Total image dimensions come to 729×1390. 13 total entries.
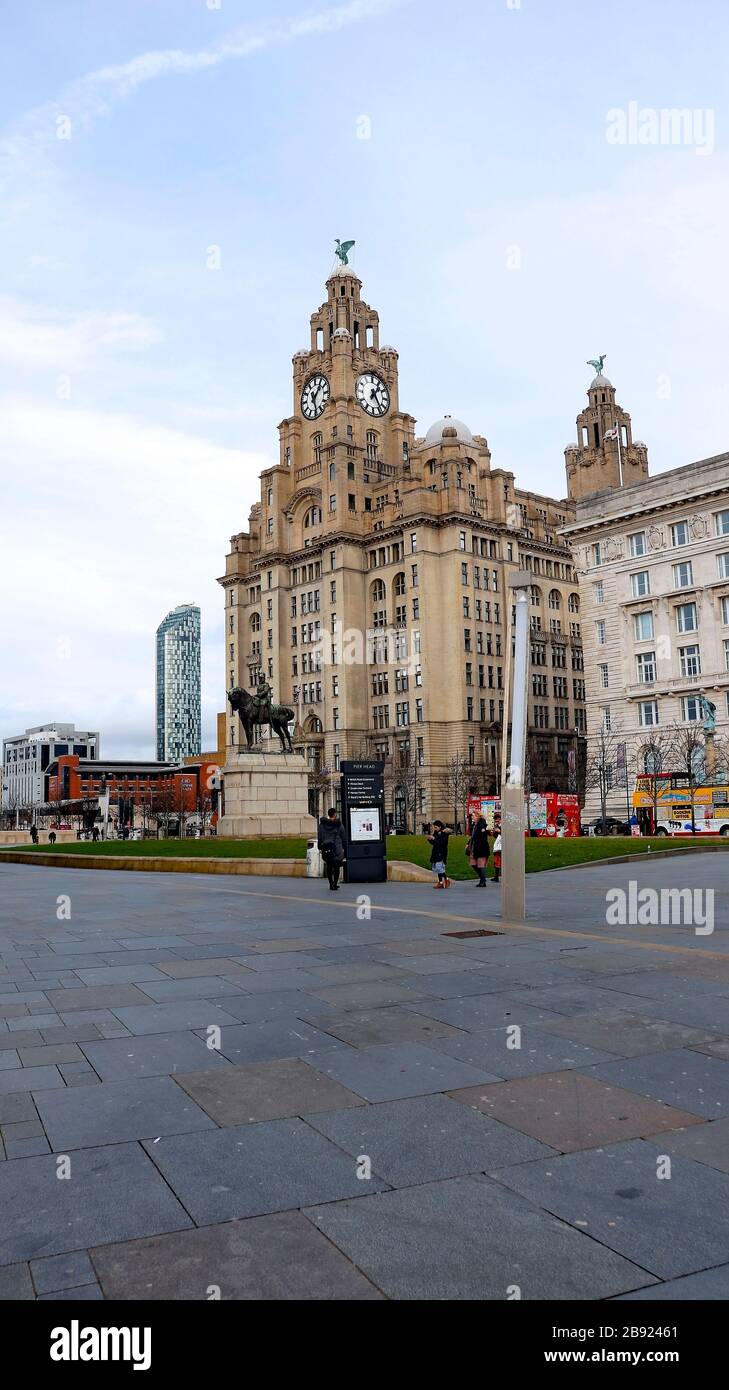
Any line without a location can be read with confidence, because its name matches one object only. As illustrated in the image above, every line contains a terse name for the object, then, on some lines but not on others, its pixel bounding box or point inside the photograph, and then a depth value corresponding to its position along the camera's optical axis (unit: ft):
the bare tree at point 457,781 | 299.52
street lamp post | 50.44
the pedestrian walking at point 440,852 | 77.20
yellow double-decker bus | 169.99
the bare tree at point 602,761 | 214.07
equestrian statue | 149.07
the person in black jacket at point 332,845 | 75.20
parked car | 209.56
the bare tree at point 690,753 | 197.18
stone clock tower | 323.98
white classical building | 212.02
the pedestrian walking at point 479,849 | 77.66
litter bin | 89.76
